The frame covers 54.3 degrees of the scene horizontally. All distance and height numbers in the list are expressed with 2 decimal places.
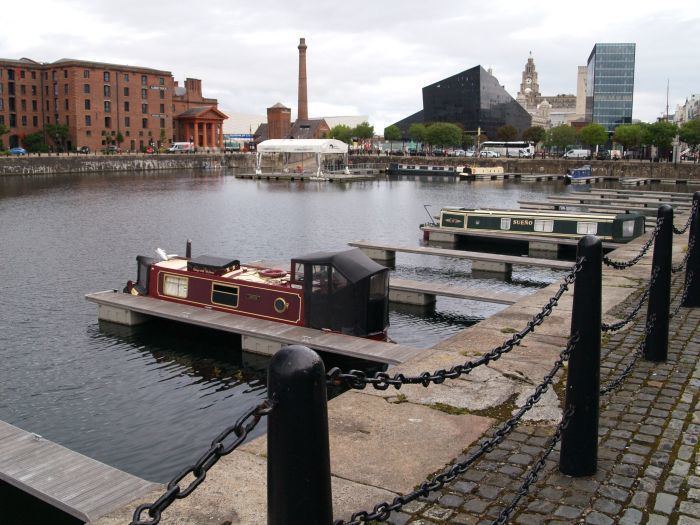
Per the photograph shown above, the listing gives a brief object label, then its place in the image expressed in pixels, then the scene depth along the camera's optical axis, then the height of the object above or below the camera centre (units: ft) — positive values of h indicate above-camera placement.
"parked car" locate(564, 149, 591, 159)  418.31 +19.73
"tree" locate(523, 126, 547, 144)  506.89 +37.59
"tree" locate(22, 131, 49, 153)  377.91 +19.34
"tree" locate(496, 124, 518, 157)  532.32 +39.91
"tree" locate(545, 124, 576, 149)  466.29 +33.34
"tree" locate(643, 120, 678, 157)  385.91 +30.10
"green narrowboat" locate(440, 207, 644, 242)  114.83 -6.83
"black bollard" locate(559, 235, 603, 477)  19.29 -4.84
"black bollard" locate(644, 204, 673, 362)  29.27 -4.81
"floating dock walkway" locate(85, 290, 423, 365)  52.60 -12.85
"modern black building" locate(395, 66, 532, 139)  570.87 +68.79
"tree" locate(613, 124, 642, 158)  418.51 +31.25
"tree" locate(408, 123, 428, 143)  508.12 +38.71
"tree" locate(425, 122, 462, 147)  488.44 +35.26
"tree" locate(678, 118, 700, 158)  386.93 +30.77
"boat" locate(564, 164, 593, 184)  320.29 +4.48
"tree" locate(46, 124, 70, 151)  377.91 +24.58
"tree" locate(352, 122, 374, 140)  540.52 +40.59
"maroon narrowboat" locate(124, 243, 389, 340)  56.65 -9.92
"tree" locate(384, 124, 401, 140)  557.74 +40.51
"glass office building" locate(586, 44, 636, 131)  631.97 +98.02
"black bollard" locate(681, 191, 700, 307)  37.45 -4.59
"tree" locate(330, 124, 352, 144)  542.57 +38.74
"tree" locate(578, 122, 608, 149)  446.60 +33.14
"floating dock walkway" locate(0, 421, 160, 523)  27.53 -13.08
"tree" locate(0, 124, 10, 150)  352.28 +24.45
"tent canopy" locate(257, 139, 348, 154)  334.03 +17.44
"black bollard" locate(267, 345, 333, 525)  10.44 -3.96
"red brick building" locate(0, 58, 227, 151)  377.91 +44.45
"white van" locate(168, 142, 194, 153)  433.89 +21.05
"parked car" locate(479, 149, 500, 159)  439.22 +19.59
